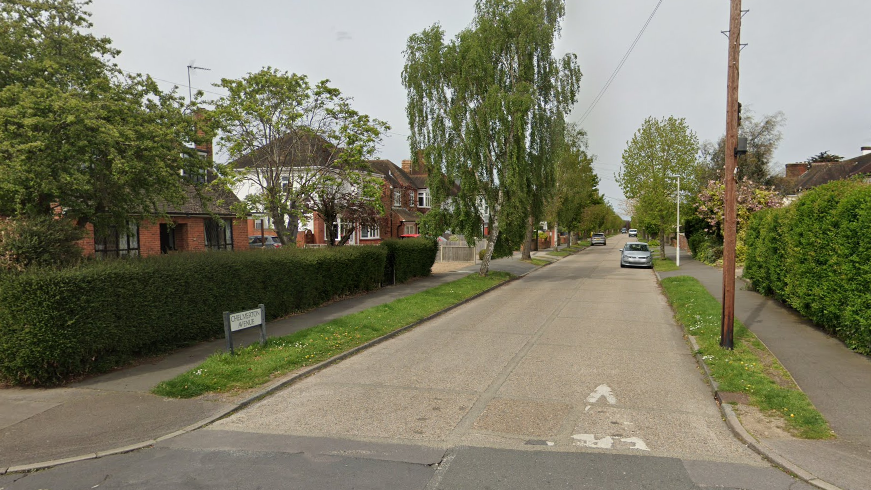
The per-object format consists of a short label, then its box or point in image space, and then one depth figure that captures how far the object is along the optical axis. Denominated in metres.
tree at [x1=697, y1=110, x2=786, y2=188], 34.81
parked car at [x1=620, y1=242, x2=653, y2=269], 32.53
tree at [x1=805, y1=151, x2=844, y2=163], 59.77
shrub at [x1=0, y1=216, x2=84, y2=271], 8.07
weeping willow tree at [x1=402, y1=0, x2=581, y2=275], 21.53
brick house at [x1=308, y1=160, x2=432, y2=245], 42.38
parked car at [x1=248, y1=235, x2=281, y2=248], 40.84
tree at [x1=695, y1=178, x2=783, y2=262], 29.75
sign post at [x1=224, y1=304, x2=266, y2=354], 8.88
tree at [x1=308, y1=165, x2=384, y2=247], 18.39
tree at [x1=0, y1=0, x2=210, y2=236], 9.23
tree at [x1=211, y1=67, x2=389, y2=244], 16.47
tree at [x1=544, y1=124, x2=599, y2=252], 43.84
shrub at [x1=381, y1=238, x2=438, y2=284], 21.02
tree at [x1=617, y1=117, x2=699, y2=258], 36.97
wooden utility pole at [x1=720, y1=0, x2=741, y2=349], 9.39
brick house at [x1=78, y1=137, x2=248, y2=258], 19.05
